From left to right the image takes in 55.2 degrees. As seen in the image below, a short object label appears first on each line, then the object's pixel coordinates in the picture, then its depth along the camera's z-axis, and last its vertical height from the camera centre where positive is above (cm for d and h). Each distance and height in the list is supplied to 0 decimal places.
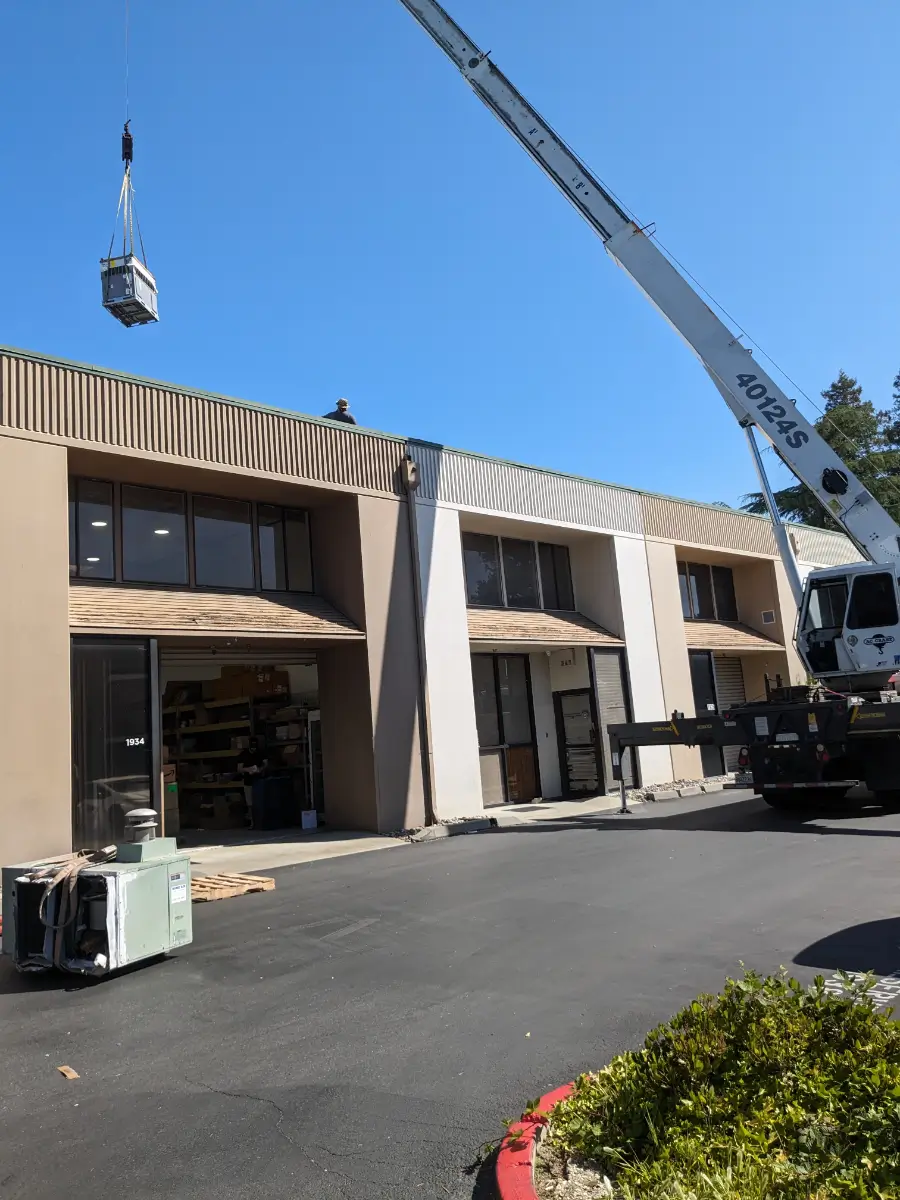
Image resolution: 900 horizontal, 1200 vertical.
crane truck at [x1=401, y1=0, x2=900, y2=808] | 1334 +201
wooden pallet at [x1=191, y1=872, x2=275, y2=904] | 991 -153
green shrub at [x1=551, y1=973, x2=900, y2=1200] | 282 -147
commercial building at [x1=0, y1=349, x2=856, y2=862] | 1173 +219
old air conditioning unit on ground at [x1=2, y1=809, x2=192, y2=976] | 699 -117
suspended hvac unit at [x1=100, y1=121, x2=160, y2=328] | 1190 +650
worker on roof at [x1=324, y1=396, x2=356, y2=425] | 1738 +661
